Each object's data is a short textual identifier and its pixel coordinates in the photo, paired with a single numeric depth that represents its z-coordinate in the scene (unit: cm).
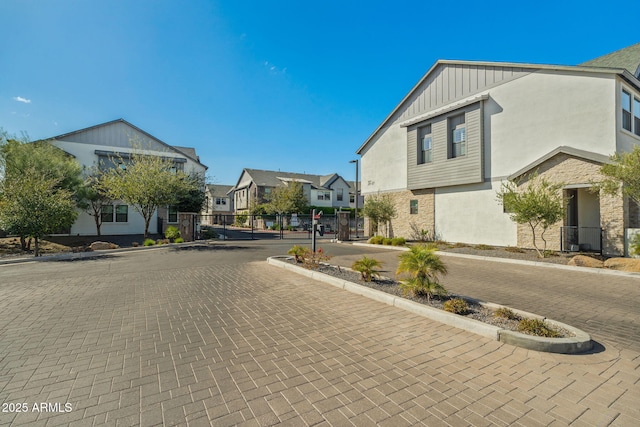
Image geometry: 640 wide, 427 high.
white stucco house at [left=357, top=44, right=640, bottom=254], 1219
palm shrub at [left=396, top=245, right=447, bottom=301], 609
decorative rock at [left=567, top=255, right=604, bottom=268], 1012
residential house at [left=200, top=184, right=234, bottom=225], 5966
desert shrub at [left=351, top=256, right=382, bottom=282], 780
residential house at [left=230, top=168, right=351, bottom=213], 4766
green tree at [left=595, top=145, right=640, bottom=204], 968
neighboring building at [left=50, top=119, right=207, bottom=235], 2395
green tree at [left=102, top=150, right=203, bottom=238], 1711
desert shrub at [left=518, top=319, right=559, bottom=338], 426
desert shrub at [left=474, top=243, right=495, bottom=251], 1484
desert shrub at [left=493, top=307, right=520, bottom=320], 503
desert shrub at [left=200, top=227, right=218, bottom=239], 2313
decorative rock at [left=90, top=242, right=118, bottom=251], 1600
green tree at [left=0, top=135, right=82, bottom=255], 1326
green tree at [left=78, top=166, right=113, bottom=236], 2061
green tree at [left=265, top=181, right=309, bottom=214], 3853
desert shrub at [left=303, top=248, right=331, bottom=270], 972
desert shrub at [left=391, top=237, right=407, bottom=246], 1819
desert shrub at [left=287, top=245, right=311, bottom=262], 1073
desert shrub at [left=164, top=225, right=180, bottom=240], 1934
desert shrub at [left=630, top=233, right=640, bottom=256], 1053
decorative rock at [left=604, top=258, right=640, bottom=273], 937
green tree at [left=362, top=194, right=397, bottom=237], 2059
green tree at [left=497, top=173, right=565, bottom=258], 1162
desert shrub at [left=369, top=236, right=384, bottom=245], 1947
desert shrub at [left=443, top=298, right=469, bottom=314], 532
